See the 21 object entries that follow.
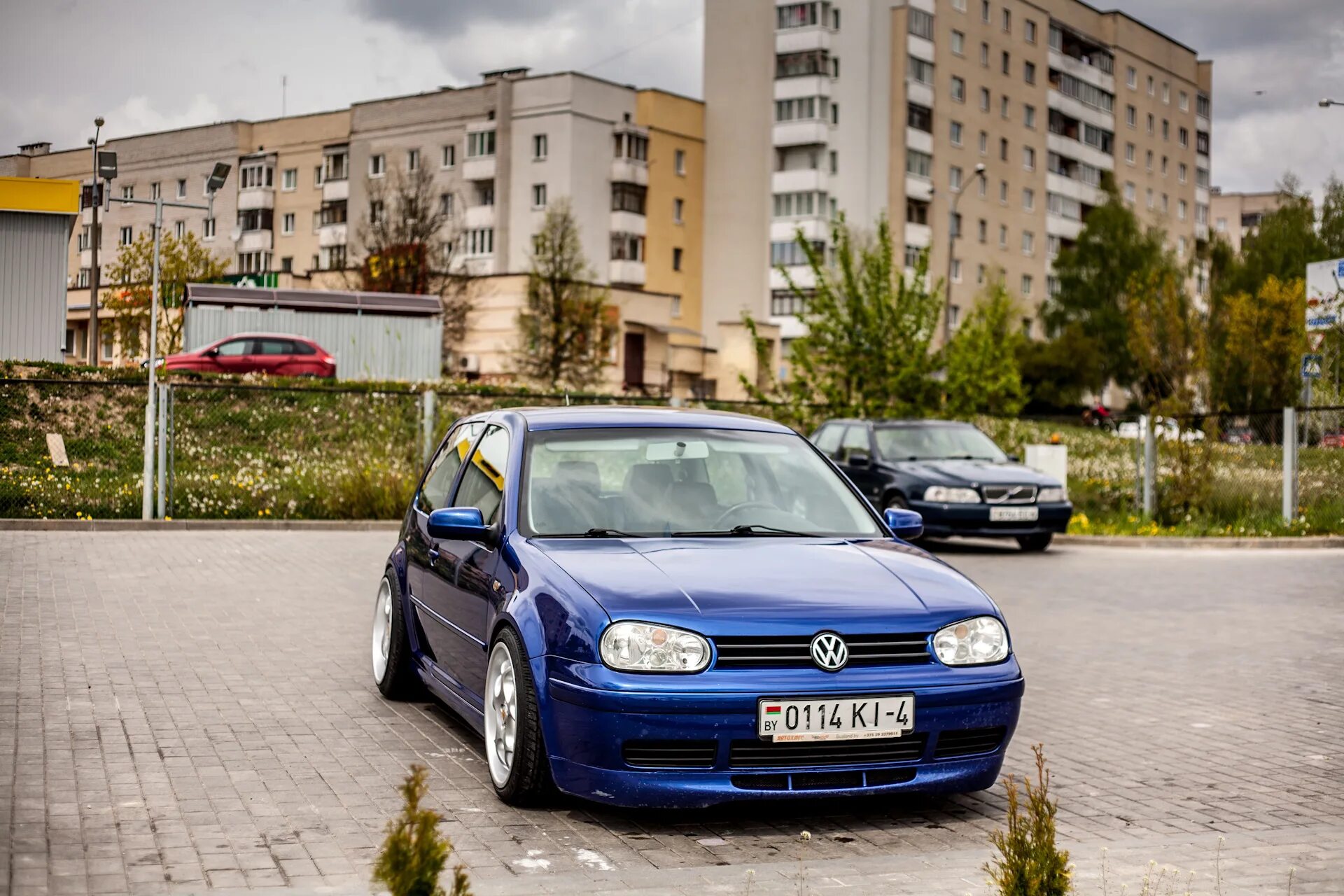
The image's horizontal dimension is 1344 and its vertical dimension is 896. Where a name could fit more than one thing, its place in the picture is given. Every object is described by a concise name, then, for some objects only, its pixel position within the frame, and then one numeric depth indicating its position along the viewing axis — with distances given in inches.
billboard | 1120.8
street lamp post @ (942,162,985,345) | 2713.1
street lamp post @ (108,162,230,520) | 804.6
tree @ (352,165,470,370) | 2571.4
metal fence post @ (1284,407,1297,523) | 930.7
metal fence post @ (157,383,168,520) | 819.0
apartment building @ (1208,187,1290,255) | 6058.1
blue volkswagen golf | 212.4
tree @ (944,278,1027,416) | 1115.3
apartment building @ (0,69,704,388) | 3115.2
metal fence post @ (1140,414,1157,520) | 965.8
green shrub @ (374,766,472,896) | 131.3
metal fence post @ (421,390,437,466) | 906.1
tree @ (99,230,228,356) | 2219.5
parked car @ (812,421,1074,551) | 784.9
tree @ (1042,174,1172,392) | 3208.7
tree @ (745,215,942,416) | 1125.7
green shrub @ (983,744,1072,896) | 147.1
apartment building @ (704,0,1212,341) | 3289.9
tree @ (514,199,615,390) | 2561.5
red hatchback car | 1530.5
